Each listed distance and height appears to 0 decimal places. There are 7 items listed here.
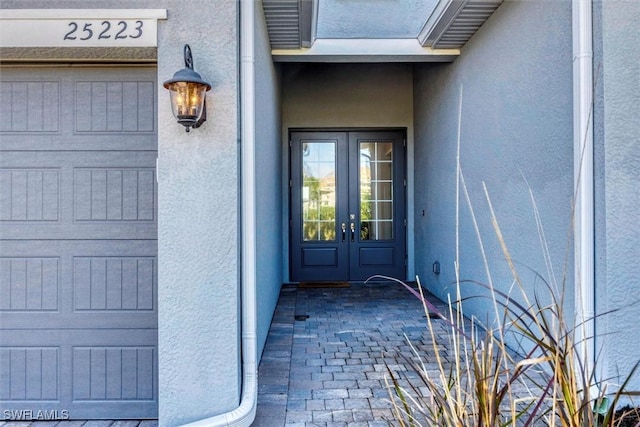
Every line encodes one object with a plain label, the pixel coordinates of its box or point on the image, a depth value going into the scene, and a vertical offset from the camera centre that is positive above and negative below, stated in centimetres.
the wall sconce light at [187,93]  211 +67
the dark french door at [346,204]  679 +22
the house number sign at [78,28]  230 +110
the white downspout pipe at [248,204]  241 +8
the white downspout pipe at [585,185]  241 +19
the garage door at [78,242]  255 -16
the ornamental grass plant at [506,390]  95 -44
